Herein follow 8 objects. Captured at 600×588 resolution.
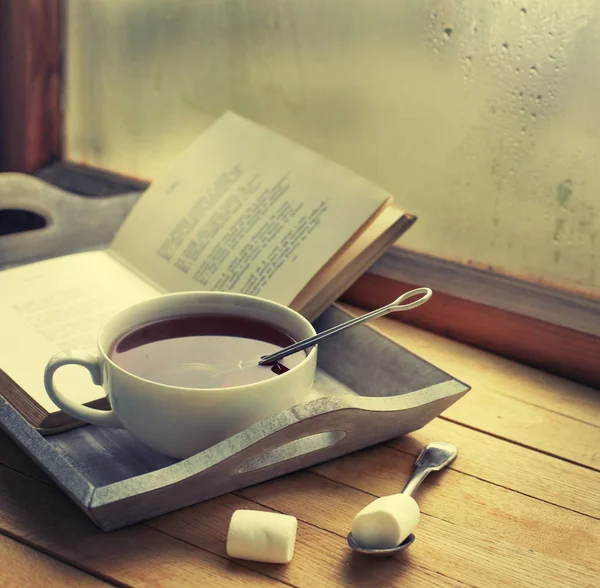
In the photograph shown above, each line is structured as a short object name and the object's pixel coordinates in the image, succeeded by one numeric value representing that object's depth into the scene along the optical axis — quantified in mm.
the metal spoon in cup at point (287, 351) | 646
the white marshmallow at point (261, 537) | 562
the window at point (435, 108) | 938
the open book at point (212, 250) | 776
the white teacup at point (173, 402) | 584
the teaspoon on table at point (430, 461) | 657
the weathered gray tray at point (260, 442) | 570
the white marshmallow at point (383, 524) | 570
